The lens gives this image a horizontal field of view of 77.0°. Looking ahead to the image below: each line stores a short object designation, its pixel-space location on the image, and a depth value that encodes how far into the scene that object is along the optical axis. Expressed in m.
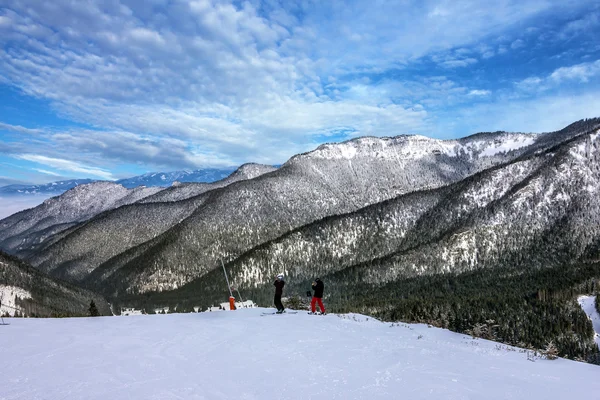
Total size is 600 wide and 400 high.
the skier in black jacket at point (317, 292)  23.00
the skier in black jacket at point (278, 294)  22.88
